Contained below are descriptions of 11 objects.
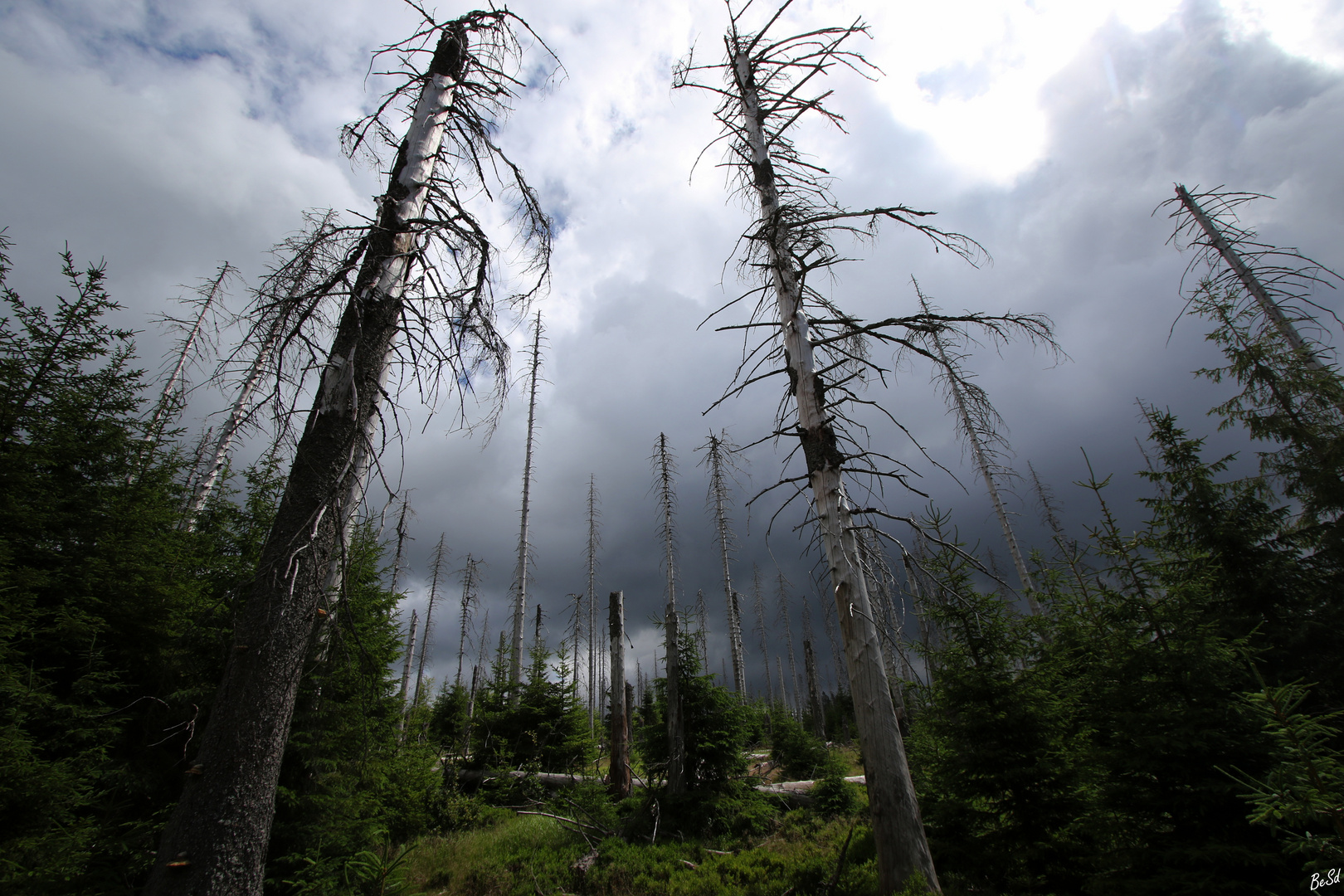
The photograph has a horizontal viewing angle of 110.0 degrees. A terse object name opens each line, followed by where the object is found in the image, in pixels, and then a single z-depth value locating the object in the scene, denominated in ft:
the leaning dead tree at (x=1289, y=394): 25.54
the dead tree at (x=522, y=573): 48.67
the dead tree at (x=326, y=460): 7.90
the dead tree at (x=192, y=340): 42.93
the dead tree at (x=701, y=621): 33.19
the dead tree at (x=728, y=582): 66.80
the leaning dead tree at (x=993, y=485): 52.54
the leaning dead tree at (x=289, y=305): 9.79
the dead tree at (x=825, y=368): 12.39
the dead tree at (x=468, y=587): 96.07
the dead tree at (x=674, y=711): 28.19
